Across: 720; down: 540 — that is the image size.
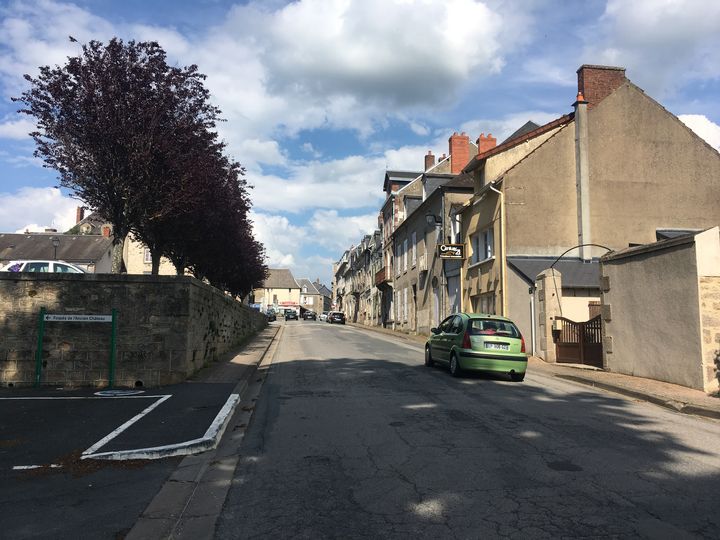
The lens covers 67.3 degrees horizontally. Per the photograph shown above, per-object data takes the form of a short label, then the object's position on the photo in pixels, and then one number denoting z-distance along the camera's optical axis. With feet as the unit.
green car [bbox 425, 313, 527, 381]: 40.91
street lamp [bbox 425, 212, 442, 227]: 96.47
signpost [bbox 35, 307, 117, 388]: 35.24
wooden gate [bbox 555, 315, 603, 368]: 53.93
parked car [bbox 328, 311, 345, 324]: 197.50
